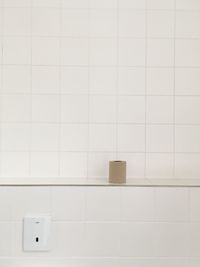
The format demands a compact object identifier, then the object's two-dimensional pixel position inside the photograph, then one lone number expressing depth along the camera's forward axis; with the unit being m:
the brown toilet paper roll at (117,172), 1.28
